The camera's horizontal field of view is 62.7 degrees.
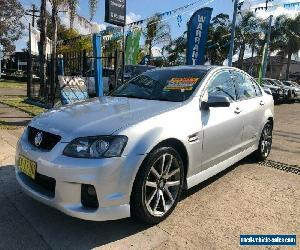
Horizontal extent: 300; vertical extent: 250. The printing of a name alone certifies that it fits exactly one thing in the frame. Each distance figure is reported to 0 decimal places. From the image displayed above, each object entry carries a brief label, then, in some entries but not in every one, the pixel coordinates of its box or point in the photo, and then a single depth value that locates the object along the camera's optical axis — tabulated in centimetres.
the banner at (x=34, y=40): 958
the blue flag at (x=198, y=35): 774
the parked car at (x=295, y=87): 1517
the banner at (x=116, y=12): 631
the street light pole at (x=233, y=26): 1253
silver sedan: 211
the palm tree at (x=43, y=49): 958
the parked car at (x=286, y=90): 1386
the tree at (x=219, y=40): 2583
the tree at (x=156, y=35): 2791
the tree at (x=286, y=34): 2795
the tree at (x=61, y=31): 3339
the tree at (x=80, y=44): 2300
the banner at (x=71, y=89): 670
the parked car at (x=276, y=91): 1308
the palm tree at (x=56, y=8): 1004
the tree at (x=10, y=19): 2434
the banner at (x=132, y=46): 1494
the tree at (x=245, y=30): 2497
